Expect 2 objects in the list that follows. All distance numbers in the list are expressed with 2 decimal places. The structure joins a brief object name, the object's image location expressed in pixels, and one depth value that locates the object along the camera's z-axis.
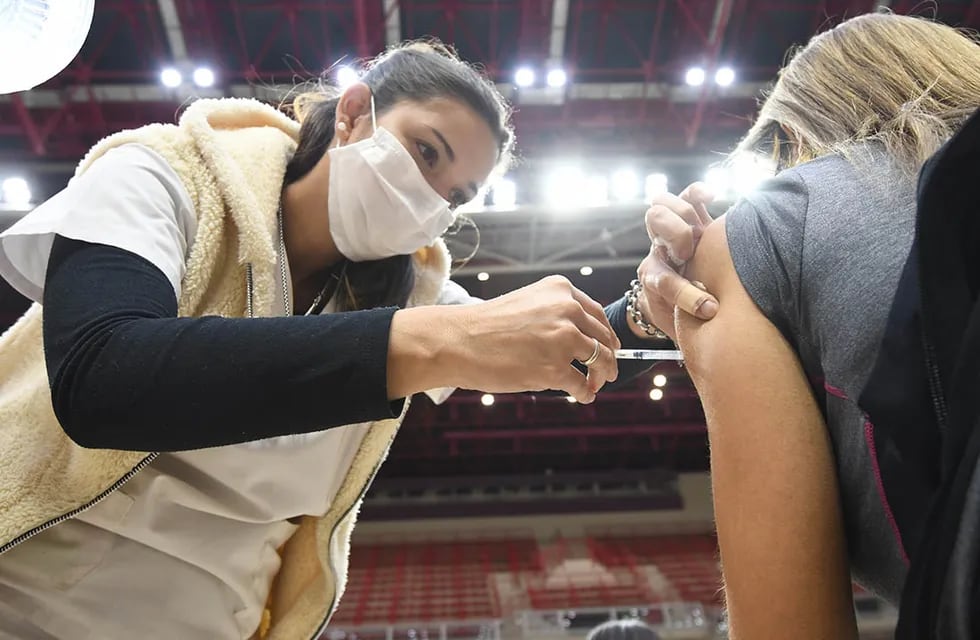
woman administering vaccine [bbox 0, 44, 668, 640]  0.67
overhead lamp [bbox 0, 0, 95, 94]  0.87
